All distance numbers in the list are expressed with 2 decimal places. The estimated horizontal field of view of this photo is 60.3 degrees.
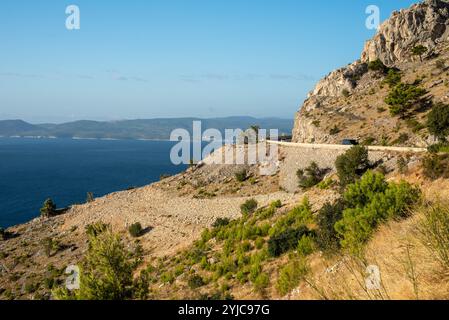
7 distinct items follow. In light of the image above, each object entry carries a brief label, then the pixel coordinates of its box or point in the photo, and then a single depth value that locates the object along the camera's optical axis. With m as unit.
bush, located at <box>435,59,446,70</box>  65.95
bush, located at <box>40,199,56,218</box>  61.16
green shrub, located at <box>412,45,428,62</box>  75.44
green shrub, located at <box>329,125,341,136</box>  59.54
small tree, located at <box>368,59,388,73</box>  77.56
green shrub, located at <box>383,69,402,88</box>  68.41
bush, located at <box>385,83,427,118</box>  55.91
